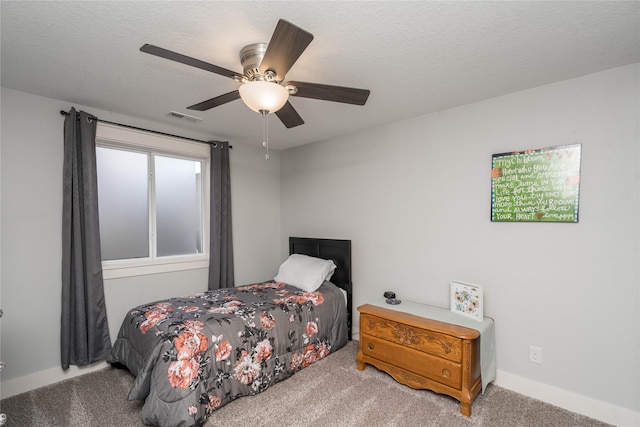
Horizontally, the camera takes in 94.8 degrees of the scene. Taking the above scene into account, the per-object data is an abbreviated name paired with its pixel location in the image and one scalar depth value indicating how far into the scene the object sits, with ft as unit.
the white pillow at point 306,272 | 10.26
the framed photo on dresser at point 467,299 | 7.72
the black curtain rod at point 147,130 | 8.15
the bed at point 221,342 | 6.24
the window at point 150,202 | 9.38
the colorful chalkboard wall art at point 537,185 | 6.82
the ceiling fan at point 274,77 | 4.25
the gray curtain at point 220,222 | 11.22
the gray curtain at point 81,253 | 8.08
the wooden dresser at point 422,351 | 6.74
